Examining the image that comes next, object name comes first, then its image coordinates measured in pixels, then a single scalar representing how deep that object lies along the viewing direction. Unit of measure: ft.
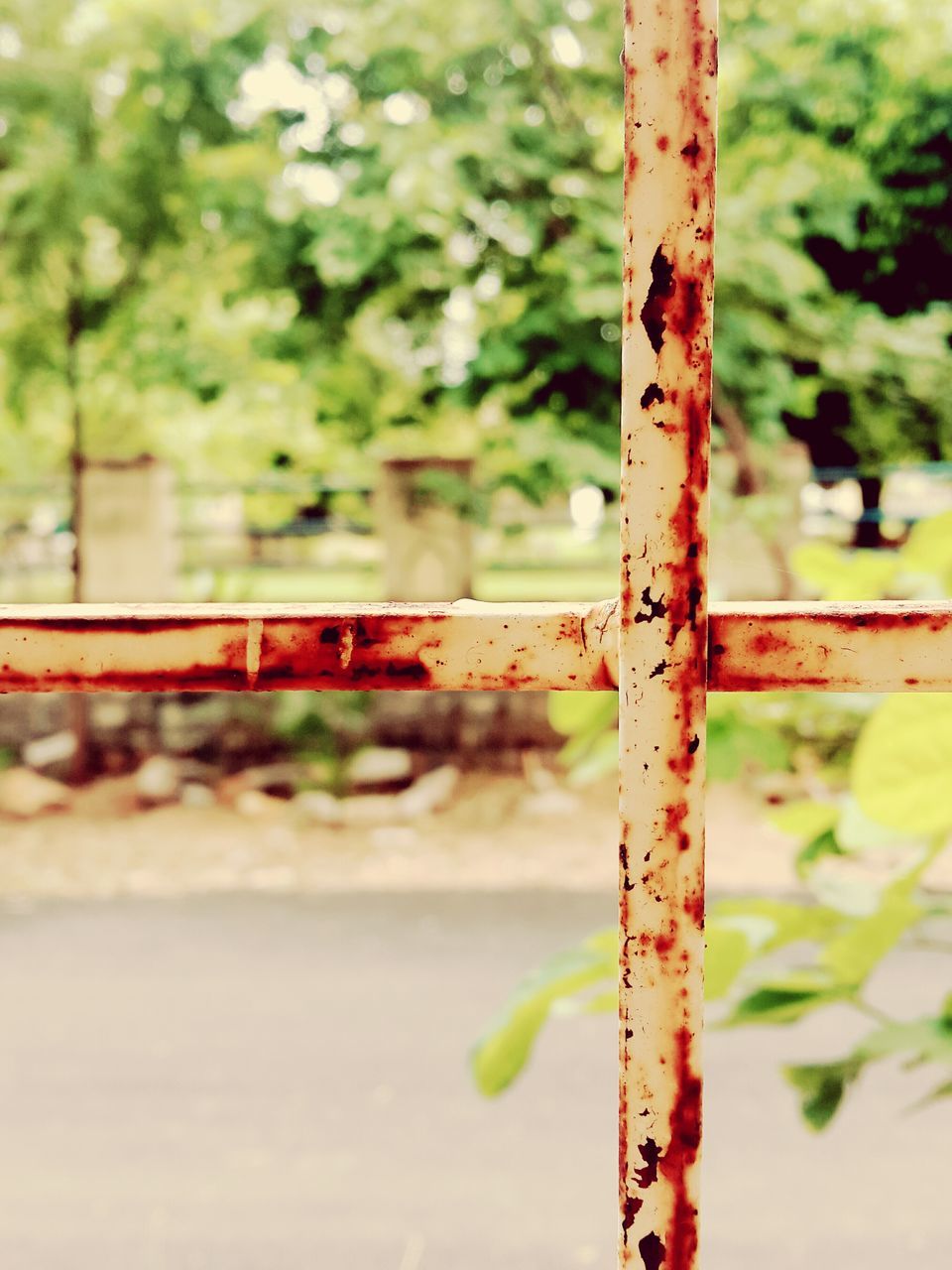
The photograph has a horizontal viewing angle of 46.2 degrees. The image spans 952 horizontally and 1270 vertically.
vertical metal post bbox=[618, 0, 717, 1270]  1.23
